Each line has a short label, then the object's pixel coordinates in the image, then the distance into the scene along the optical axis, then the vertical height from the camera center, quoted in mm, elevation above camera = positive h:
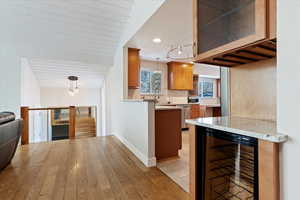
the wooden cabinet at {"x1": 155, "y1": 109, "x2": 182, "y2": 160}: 2658 -580
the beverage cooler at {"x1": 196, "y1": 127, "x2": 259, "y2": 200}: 1039 -494
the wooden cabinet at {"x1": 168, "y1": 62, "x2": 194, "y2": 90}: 5375 +788
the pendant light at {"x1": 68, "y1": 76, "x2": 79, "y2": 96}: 5622 +640
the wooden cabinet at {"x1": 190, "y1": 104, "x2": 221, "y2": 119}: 5102 -391
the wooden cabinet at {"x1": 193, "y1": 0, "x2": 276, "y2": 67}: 855 +445
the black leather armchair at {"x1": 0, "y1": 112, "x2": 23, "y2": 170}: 2057 -499
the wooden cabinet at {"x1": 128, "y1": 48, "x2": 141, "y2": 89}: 3588 +693
